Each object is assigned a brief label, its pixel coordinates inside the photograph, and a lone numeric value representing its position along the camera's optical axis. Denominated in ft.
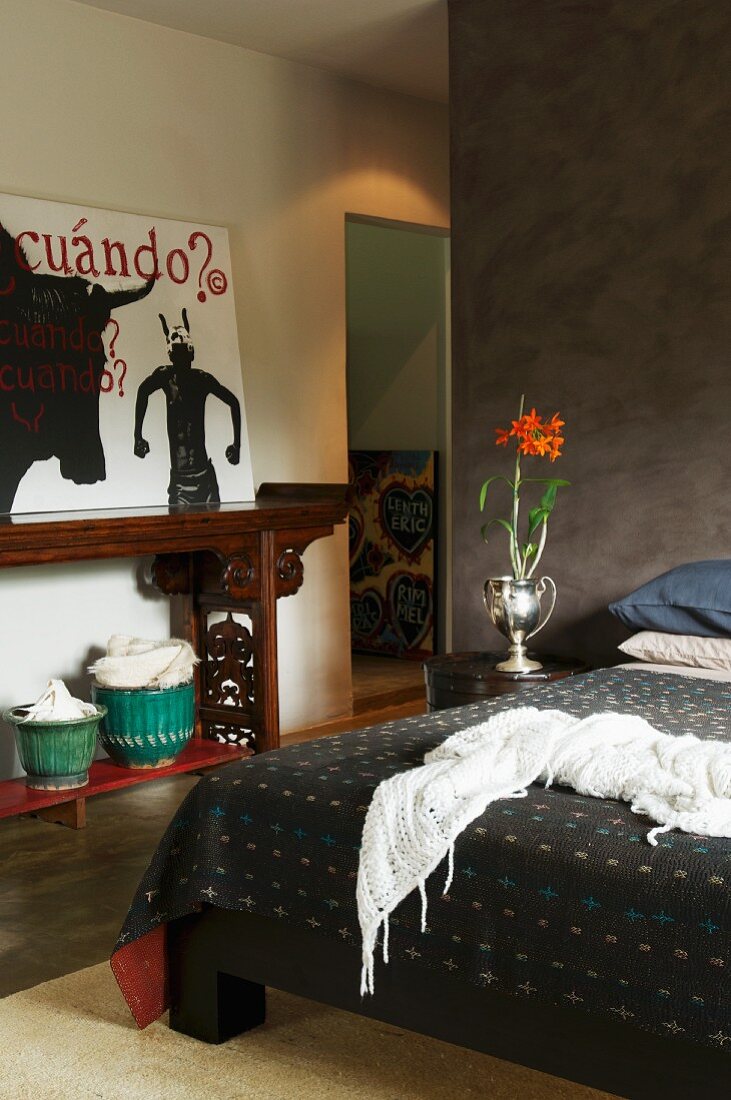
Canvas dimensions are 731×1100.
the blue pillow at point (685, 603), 10.40
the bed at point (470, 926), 5.28
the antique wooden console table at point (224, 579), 11.43
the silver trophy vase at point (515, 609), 11.09
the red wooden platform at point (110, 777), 11.21
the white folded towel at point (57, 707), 11.41
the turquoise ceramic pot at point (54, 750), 11.35
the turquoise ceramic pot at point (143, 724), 12.14
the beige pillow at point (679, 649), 10.23
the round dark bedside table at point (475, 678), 10.52
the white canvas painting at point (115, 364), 12.57
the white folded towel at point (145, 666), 12.23
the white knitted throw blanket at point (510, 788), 5.86
